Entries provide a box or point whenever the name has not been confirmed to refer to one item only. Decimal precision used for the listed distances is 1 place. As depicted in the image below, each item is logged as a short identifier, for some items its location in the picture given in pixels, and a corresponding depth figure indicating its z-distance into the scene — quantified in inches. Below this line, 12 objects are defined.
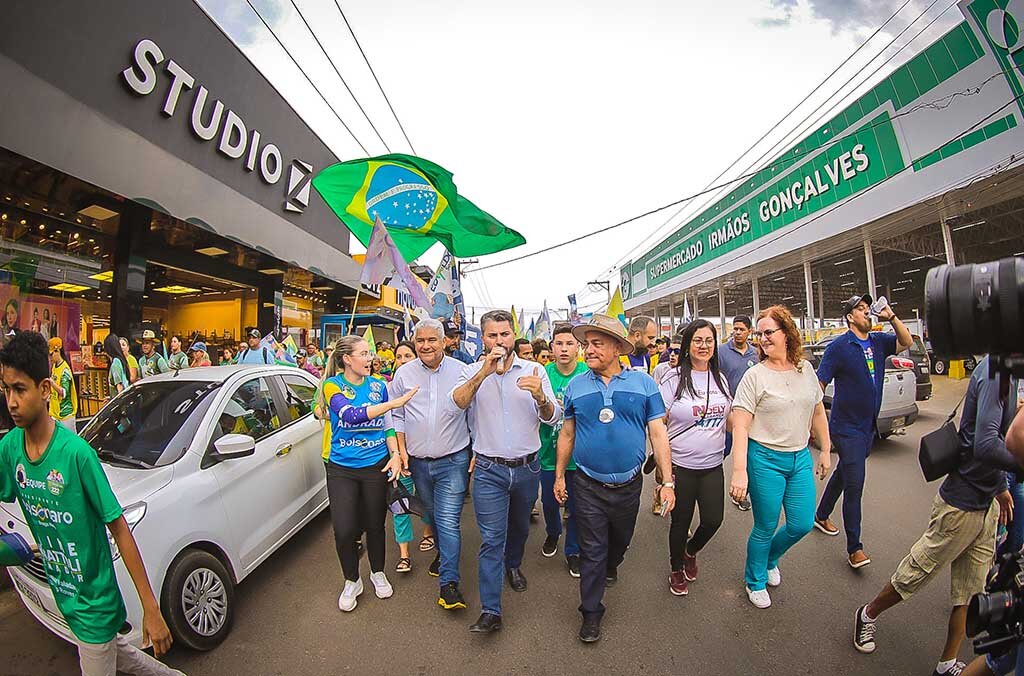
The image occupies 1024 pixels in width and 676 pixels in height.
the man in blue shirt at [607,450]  114.3
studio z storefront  255.1
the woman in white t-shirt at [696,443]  131.5
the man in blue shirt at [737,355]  174.7
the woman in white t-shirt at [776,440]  121.9
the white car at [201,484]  102.3
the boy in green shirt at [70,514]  68.2
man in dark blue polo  144.0
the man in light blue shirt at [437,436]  128.8
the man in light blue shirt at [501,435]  118.1
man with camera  88.0
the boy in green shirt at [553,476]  155.4
